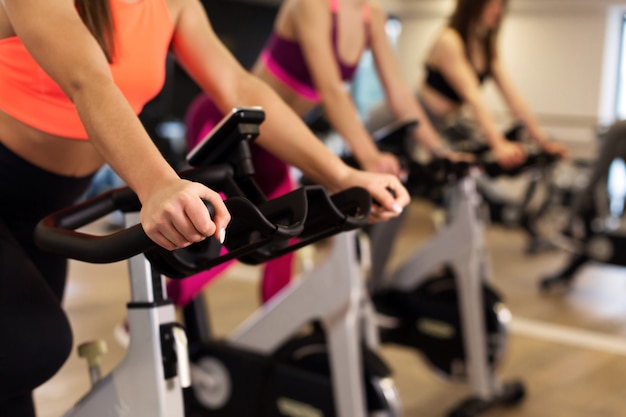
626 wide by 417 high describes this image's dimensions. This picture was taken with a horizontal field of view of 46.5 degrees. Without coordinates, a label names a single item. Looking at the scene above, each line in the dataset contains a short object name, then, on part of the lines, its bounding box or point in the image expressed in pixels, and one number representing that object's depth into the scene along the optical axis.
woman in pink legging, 2.00
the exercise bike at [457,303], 2.60
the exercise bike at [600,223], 4.04
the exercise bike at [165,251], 0.99
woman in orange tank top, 0.94
